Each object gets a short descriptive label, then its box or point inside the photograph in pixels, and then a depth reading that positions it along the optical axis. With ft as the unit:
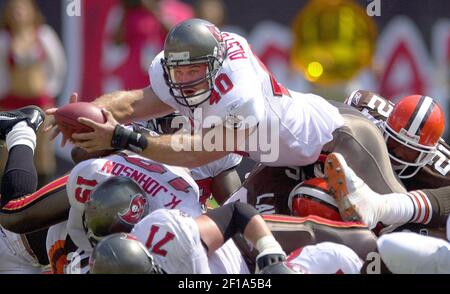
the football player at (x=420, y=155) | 35.94
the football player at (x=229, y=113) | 33.60
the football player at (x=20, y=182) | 36.01
